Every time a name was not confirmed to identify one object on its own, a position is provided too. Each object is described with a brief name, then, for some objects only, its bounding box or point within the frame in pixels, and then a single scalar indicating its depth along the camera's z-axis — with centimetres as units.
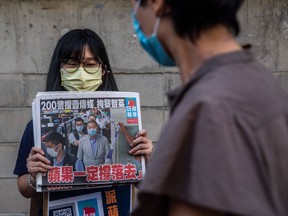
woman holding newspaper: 262
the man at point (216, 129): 112
